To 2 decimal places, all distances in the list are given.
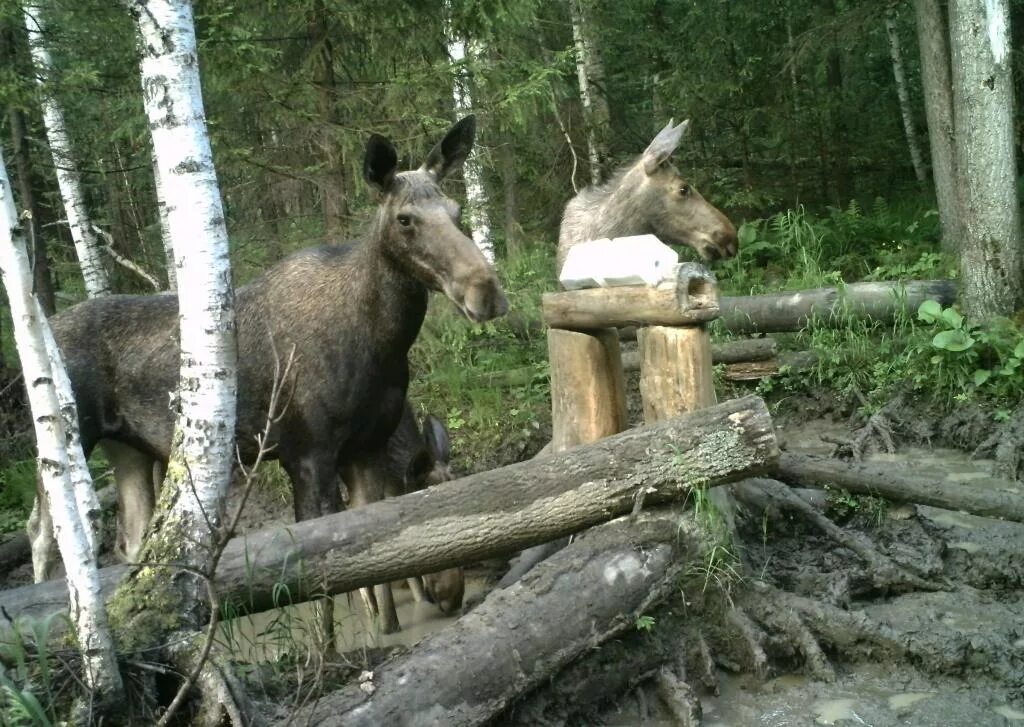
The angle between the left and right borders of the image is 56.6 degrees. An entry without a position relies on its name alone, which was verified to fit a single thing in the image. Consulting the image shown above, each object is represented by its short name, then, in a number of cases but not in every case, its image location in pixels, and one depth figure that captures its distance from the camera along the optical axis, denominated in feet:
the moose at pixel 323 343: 17.48
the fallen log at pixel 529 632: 12.07
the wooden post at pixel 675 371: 16.44
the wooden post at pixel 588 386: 18.38
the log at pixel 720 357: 27.99
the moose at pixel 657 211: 24.63
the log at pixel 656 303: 16.12
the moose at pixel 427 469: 18.83
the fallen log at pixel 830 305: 28.14
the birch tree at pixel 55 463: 10.73
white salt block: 16.48
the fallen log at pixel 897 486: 17.12
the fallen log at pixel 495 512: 14.32
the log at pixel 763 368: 28.22
